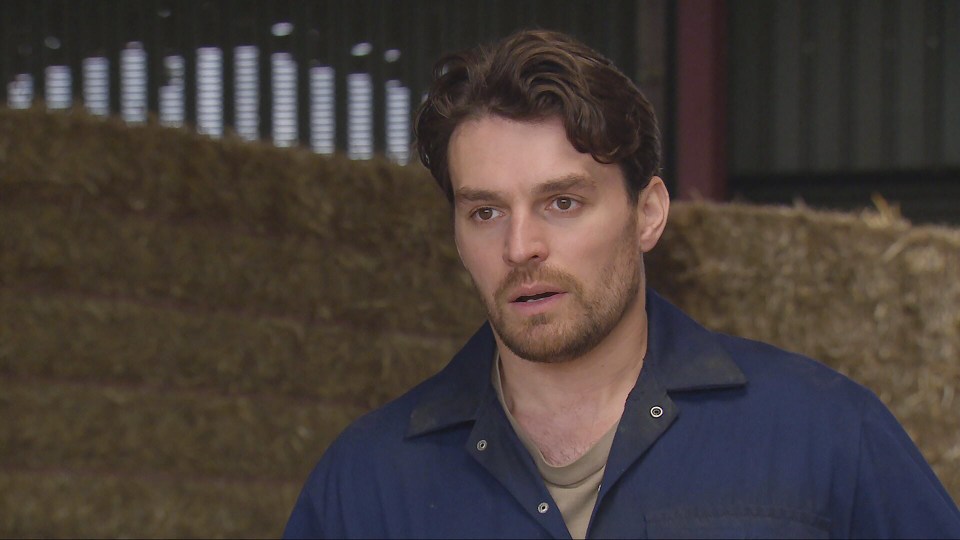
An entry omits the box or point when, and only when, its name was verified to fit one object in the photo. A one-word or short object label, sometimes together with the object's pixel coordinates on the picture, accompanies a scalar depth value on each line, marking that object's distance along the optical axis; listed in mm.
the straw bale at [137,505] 3270
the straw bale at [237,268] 3350
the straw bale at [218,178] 3318
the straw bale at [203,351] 3350
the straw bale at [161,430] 3322
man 1988
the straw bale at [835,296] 3879
